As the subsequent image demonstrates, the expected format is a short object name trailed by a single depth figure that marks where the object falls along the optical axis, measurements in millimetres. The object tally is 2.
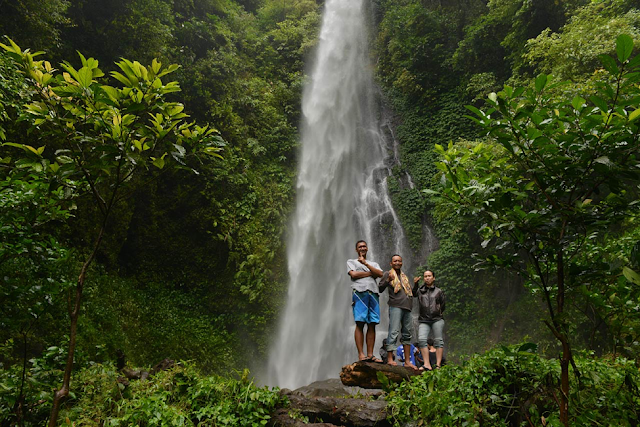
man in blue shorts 4668
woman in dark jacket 5020
